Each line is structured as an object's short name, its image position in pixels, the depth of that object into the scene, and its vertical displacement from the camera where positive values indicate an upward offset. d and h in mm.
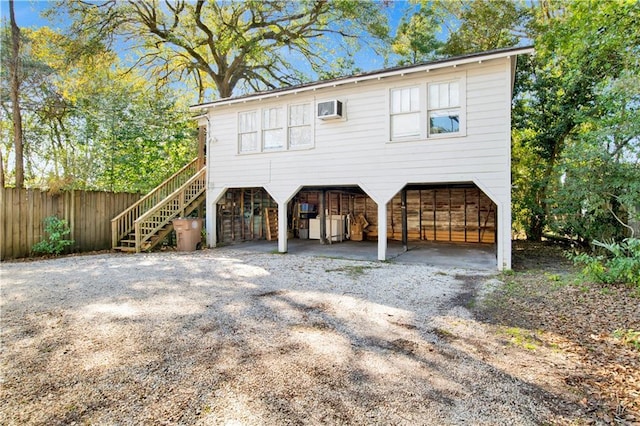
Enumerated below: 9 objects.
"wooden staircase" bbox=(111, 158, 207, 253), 10391 -6
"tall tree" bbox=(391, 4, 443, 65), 17516 +9240
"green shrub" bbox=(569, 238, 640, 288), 5176 -924
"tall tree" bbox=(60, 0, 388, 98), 15695 +8931
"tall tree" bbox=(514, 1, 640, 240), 7934 +3086
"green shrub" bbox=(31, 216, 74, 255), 9156 -680
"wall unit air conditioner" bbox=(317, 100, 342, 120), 9078 +2800
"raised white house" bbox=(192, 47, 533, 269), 7684 +1904
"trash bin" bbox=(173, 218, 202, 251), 10703 -612
